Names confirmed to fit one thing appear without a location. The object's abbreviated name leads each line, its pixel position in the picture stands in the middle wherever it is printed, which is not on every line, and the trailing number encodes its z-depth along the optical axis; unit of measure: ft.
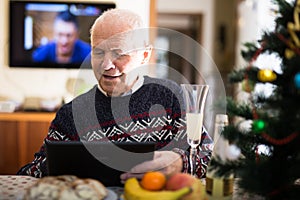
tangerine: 3.96
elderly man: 5.81
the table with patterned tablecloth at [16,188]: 4.43
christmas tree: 3.88
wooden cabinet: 10.85
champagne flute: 4.59
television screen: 11.64
